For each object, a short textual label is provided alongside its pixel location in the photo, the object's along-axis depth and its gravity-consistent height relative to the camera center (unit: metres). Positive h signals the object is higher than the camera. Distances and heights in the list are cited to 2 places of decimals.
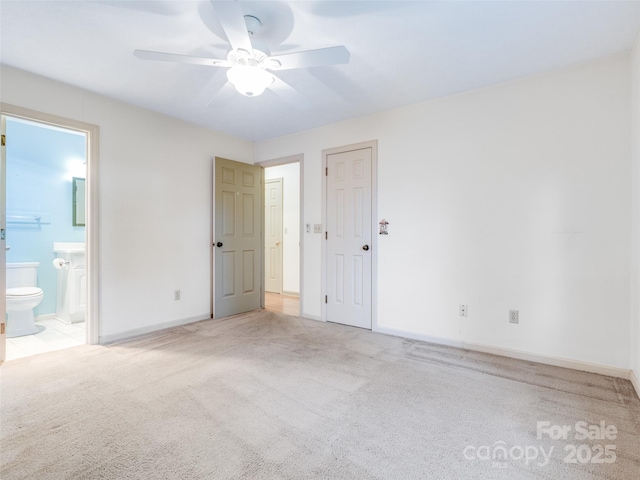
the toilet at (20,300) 3.26 -0.72
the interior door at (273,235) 5.99 +0.00
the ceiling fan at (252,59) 1.70 +1.05
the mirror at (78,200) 4.09 +0.46
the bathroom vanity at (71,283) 3.71 -0.60
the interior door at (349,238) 3.57 -0.03
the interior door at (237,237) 4.04 -0.03
